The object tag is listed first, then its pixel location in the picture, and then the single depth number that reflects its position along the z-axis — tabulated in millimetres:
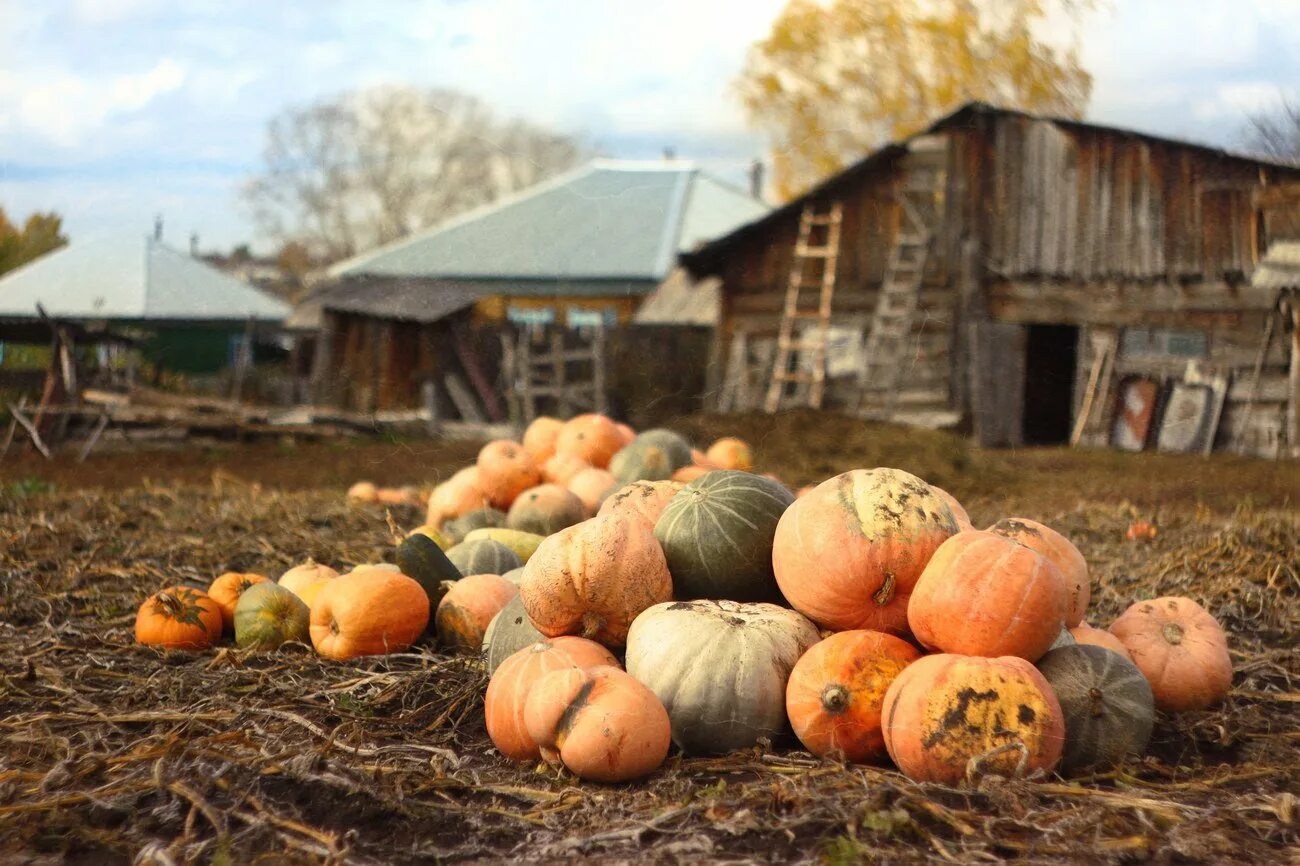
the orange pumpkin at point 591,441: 8297
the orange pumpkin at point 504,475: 7715
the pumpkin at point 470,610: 5273
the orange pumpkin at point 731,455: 8820
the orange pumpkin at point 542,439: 8651
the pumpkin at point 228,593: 5754
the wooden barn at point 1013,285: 18688
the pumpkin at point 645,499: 5125
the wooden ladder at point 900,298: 20688
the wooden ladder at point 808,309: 21344
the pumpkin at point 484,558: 5992
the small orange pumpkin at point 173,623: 5480
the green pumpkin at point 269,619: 5395
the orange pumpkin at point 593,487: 7473
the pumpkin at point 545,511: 6965
